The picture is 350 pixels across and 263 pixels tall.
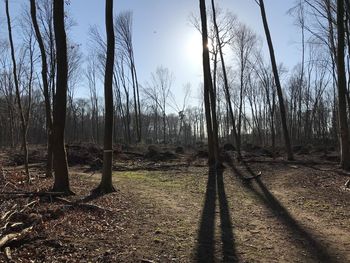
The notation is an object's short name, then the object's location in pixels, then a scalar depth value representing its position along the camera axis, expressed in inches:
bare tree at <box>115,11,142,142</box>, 1691.2
